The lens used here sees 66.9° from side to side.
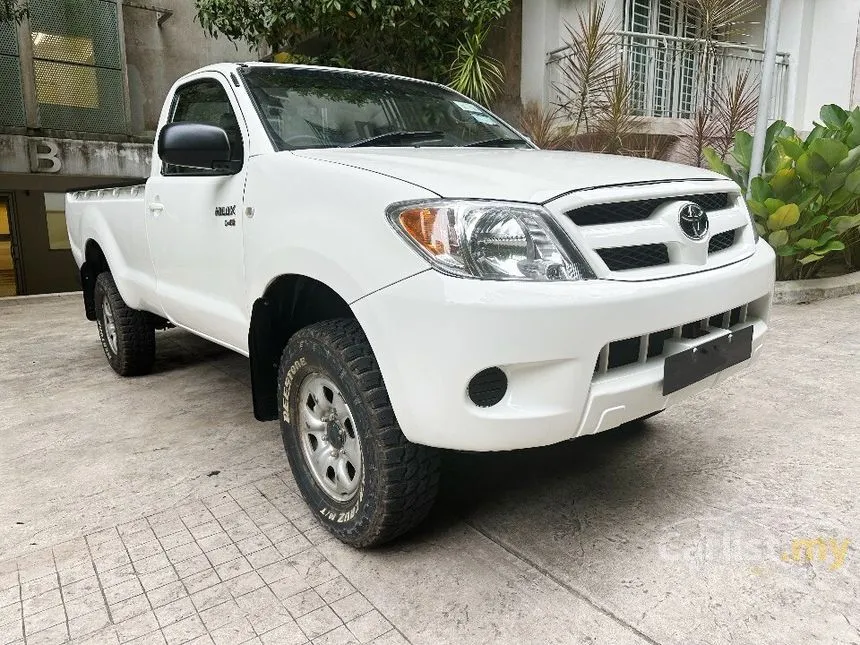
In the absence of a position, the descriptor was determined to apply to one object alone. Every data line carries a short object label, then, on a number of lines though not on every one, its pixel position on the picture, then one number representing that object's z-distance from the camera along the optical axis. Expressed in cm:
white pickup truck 177
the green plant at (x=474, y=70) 859
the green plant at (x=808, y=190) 531
